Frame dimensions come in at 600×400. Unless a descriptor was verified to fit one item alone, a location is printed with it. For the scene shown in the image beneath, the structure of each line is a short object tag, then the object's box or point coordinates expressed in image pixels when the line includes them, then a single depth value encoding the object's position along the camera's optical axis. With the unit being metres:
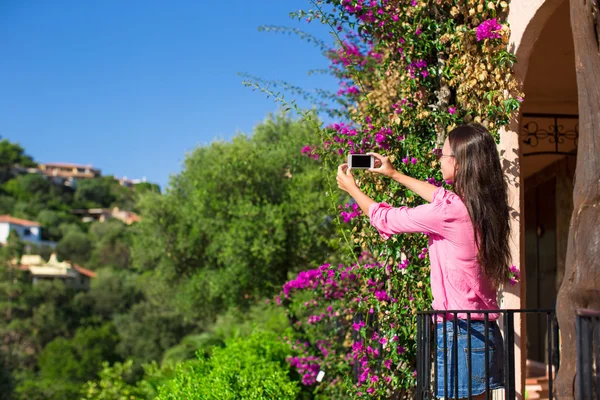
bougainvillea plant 4.41
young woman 2.72
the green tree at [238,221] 12.30
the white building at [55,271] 56.38
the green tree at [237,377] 4.91
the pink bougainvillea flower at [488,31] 4.34
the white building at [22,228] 72.06
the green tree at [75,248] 67.12
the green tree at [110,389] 13.27
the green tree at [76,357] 39.31
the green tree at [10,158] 93.12
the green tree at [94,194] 98.64
